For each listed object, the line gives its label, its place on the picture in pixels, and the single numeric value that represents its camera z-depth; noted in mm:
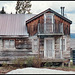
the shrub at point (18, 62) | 24009
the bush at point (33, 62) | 23797
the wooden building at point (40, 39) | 25891
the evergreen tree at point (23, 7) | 45456
